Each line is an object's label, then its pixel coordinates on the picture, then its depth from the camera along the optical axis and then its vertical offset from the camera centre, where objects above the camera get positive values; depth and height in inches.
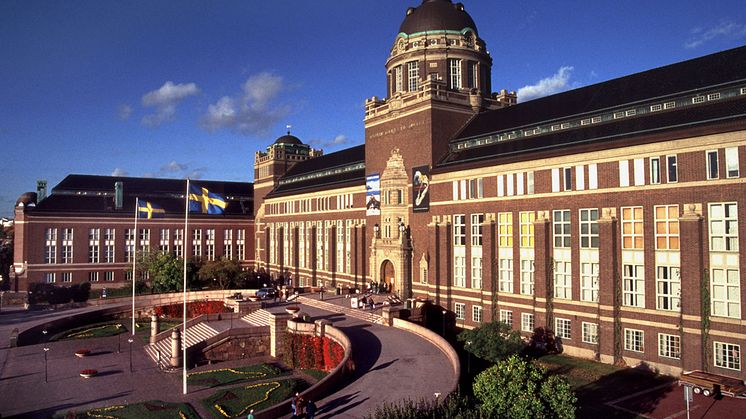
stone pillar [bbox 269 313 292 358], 1676.9 -315.1
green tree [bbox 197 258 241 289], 2822.3 -229.2
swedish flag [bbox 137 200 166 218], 1847.3 +76.6
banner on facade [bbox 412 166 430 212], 2023.9 +137.7
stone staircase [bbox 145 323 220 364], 1726.9 -373.7
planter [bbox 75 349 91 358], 1729.8 -385.4
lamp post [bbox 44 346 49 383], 1457.4 -395.4
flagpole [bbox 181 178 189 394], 1284.8 -364.7
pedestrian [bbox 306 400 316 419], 933.8 -309.7
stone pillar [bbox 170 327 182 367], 1574.8 -349.8
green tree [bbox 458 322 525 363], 1302.9 -280.1
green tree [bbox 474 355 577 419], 816.3 -255.7
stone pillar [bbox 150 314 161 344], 1894.7 -340.6
